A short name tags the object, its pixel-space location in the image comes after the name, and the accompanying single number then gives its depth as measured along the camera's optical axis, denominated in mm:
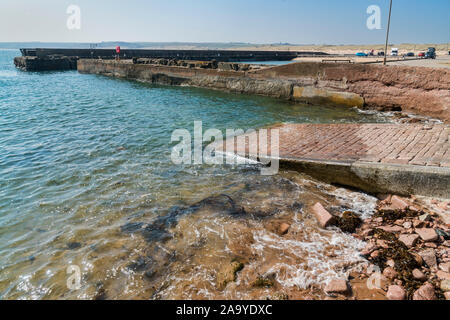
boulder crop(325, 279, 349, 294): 3336
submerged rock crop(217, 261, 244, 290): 3607
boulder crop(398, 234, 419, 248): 4066
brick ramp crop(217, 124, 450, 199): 5387
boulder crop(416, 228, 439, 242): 4074
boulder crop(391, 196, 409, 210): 5051
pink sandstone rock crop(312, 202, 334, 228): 4734
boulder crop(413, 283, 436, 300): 3135
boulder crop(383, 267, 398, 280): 3520
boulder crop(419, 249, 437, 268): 3666
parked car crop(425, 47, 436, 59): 29728
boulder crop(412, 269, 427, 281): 3408
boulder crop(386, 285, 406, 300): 3189
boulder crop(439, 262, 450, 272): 3528
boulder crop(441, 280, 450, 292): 3219
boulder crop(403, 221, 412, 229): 4495
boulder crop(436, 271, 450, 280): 3398
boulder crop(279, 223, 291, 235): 4659
